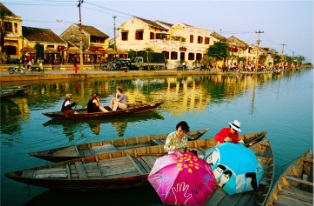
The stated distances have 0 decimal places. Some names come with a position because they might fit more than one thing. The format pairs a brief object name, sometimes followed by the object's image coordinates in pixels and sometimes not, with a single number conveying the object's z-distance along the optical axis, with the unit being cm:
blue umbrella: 506
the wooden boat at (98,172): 568
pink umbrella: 435
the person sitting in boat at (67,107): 1249
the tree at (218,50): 5103
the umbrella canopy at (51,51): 3488
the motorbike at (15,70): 2627
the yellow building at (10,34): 3412
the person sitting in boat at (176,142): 676
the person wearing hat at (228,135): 719
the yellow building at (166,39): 4462
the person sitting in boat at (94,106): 1317
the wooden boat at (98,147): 717
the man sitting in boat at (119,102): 1380
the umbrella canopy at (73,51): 3500
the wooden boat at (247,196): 525
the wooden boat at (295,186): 519
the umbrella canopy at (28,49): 3138
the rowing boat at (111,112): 1265
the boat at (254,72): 5469
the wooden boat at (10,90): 1769
